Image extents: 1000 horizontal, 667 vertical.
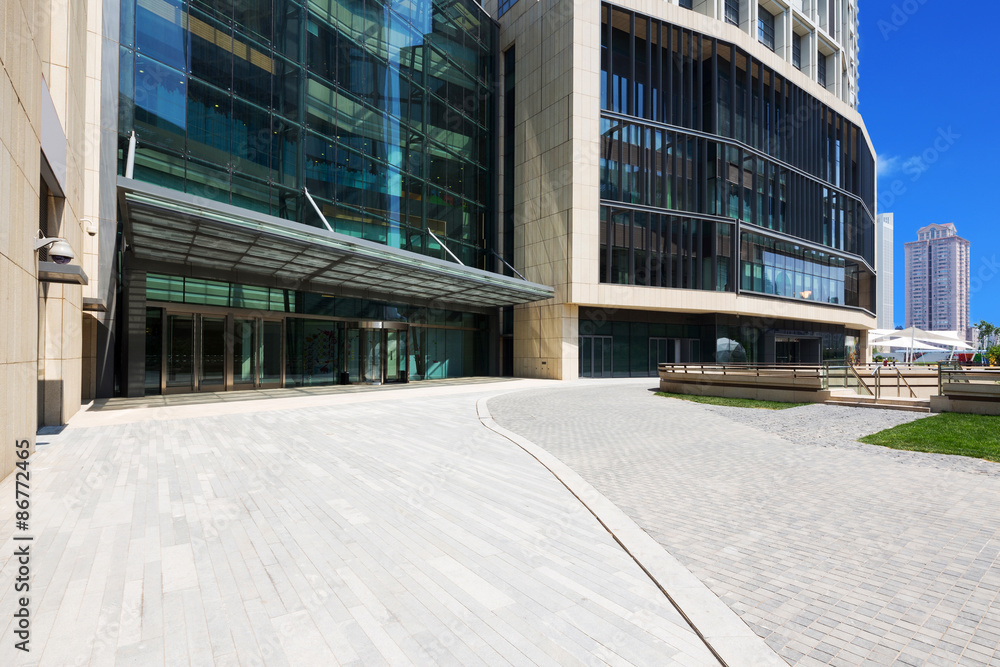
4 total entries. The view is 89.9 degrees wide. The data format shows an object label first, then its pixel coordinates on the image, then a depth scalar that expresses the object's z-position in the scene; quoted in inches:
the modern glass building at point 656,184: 1202.0
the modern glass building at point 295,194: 686.5
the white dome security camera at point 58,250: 324.5
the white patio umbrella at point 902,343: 1818.3
